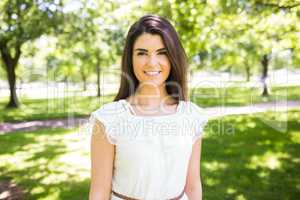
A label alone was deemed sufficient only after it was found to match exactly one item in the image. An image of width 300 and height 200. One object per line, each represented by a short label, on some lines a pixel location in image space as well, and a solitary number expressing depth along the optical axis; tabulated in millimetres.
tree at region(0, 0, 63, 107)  15039
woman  1626
